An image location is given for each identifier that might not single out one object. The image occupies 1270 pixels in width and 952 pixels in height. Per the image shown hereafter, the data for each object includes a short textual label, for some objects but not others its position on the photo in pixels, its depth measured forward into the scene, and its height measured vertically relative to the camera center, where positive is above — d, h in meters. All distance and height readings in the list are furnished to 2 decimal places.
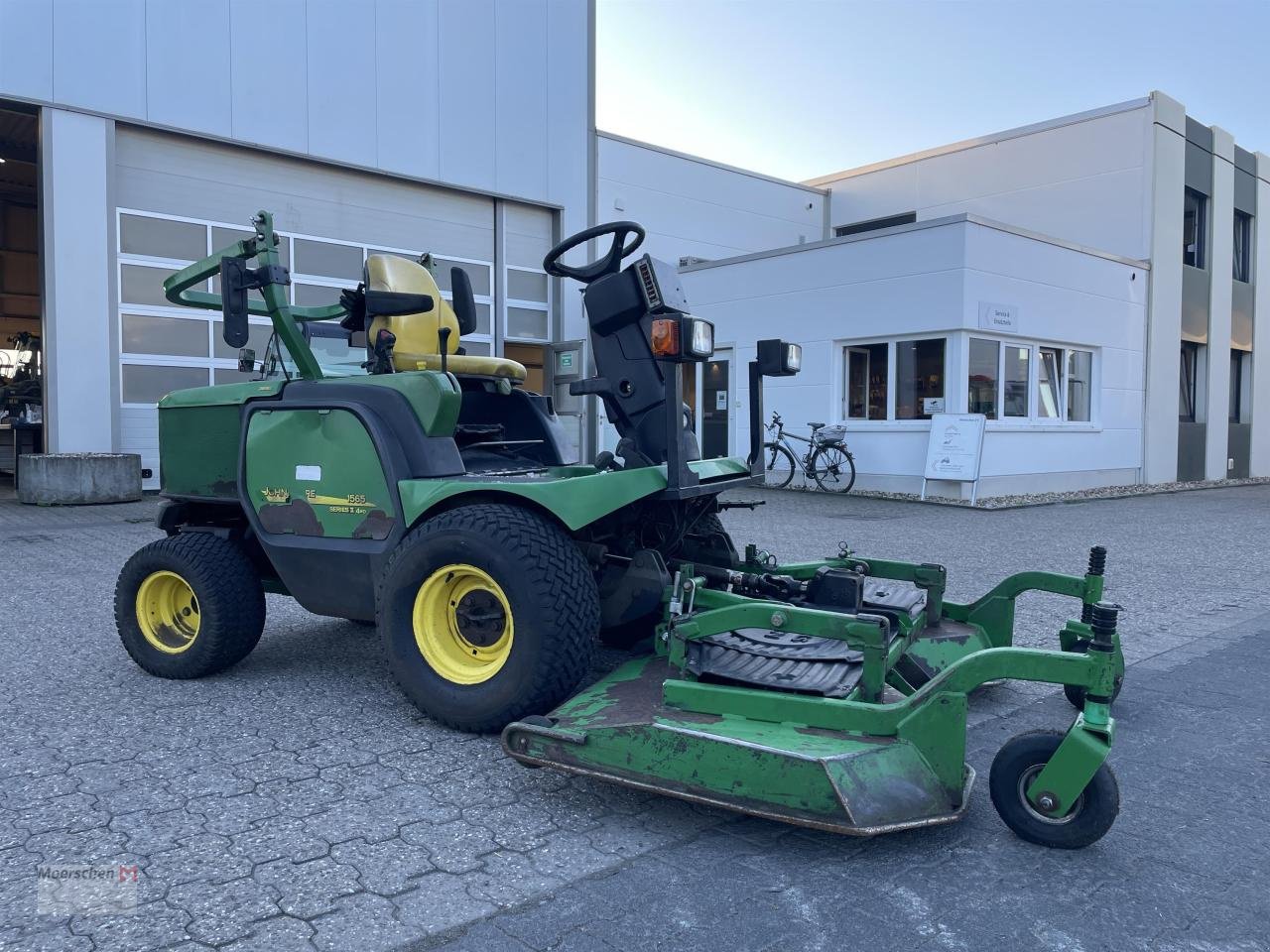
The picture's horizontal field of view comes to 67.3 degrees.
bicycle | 14.34 -0.20
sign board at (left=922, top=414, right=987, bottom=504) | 12.85 +0.01
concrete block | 11.54 -0.49
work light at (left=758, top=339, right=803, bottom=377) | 4.08 +0.38
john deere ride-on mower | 2.76 -0.56
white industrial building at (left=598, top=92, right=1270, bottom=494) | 13.67 +2.52
